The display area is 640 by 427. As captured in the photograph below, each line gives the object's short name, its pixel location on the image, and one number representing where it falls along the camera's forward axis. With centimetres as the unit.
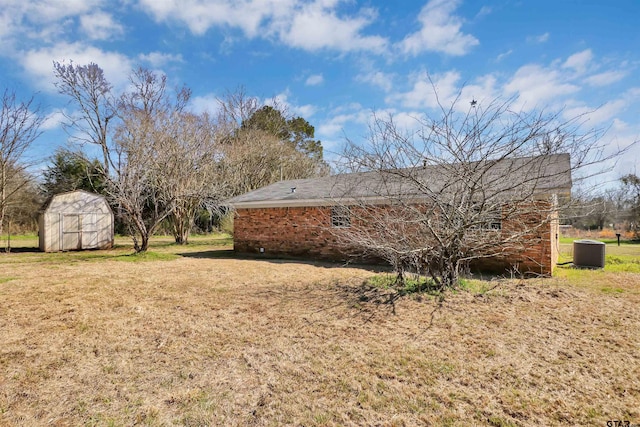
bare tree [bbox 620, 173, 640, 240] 2194
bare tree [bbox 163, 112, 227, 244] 1382
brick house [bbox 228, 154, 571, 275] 608
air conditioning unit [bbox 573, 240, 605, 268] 918
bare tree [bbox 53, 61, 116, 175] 1500
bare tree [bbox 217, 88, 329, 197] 2178
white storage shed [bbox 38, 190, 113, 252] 1441
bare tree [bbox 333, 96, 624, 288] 491
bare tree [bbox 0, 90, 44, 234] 1489
